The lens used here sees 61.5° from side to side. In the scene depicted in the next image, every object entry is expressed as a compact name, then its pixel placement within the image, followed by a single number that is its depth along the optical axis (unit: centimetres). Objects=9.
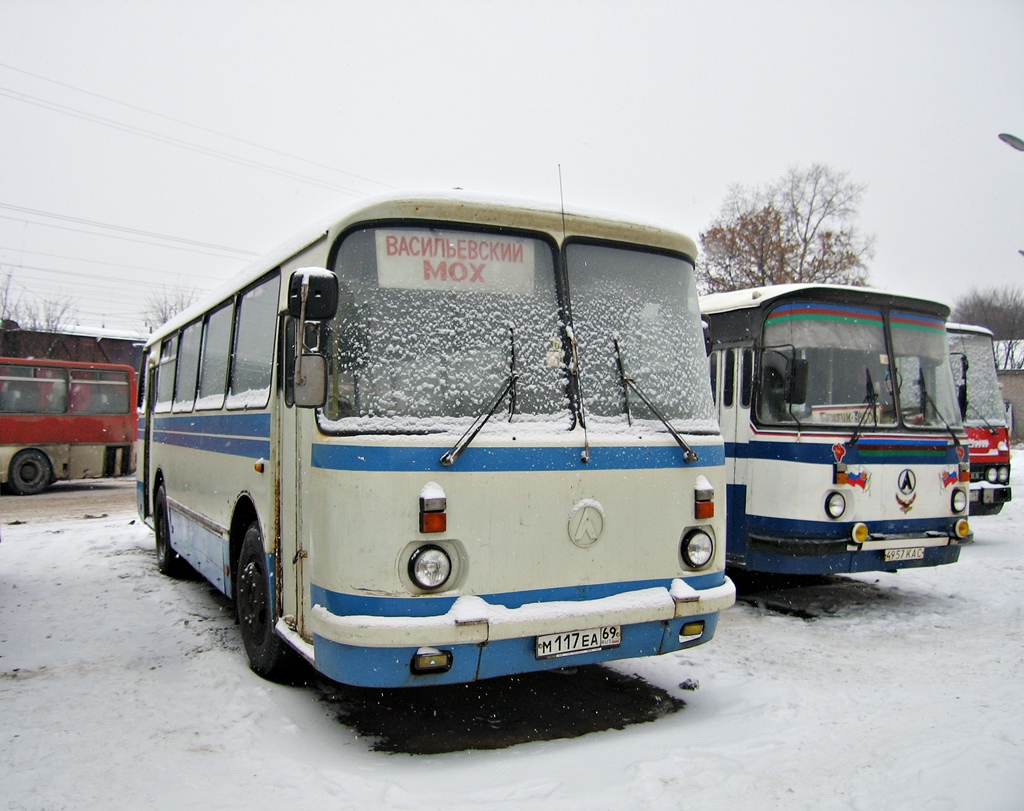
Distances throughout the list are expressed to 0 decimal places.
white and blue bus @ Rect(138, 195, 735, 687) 416
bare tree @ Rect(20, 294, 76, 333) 4838
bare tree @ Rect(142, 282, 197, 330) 5653
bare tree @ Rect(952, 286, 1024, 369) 6266
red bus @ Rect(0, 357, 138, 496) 1956
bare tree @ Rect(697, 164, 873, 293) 3869
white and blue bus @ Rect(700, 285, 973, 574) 758
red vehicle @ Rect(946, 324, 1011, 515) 1188
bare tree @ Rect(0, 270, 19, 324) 4578
